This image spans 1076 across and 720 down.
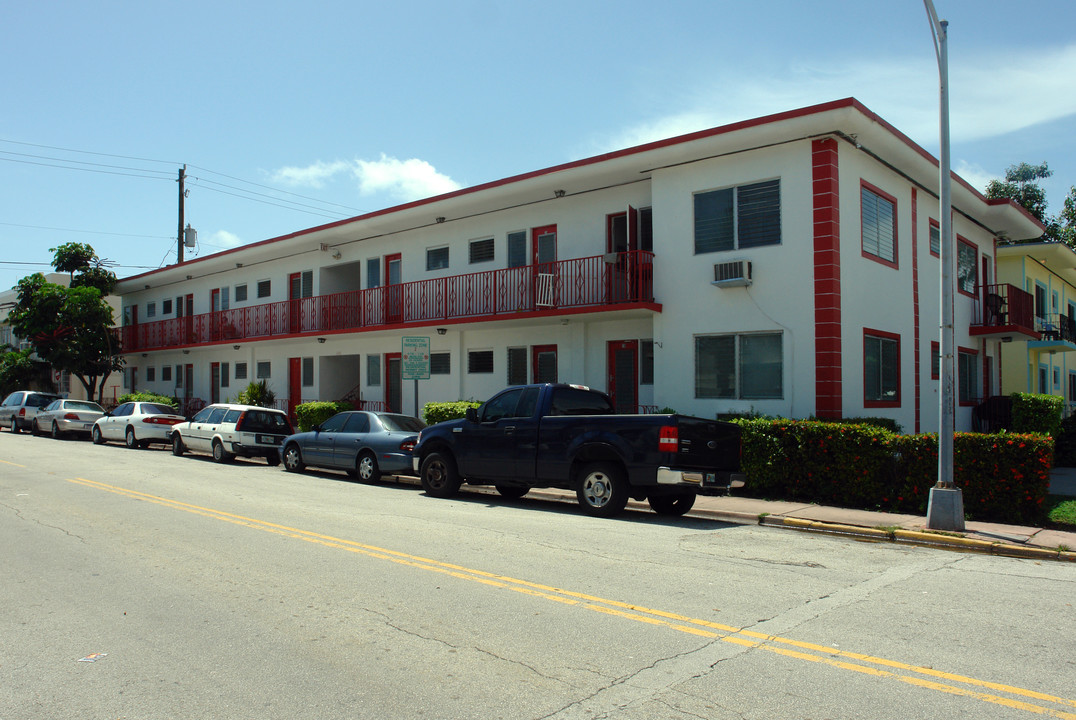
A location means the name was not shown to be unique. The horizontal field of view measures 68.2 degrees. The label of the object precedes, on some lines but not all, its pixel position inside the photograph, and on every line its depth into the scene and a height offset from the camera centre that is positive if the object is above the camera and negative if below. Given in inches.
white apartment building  582.2 +97.0
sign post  682.2 +27.1
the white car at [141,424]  925.2 -39.5
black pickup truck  416.5 -36.1
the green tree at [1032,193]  1592.0 +391.8
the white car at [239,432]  753.6 -40.9
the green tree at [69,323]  1312.7 +112.4
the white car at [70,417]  1071.6 -35.9
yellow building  971.3 +92.6
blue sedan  594.9 -44.1
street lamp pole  394.3 +10.8
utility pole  1583.4 +289.0
